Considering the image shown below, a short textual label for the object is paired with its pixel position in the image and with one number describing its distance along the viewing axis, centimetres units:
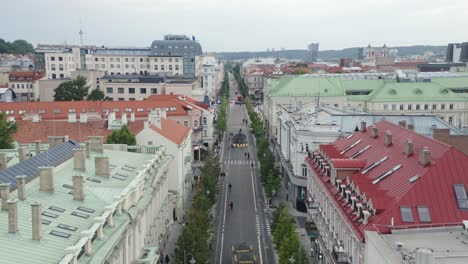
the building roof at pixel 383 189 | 4041
